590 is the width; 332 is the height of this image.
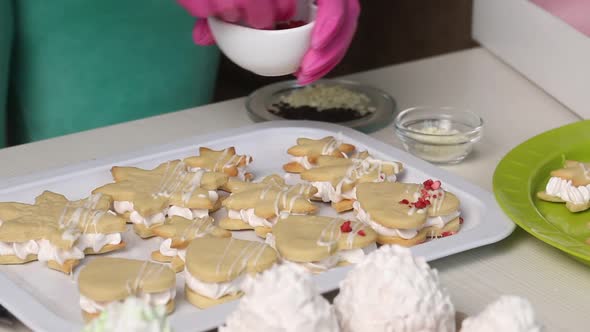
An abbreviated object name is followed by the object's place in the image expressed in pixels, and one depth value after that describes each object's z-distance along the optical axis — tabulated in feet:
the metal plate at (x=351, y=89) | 4.34
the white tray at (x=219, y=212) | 3.30
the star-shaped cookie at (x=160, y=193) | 3.72
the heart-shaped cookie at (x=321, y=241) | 3.45
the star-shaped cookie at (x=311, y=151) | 4.04
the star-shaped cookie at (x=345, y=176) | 3.82
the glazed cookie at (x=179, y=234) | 3.54
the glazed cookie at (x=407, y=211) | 3.60
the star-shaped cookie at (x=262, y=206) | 3.70
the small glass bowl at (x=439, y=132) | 4.08
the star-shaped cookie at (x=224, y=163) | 3.96
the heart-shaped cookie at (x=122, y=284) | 3.27
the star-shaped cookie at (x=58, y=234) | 3.54
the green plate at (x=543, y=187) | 3.54
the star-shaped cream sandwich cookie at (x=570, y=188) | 3.76
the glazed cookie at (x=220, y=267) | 3.34
